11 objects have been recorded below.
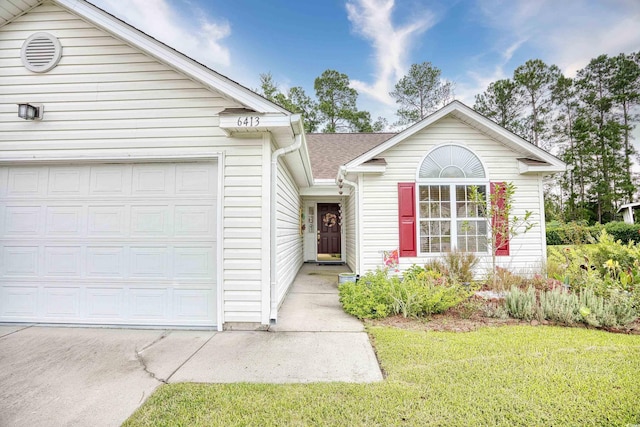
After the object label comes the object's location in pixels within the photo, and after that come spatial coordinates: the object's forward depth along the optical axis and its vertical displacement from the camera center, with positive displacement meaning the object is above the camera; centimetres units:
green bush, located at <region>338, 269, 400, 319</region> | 411 -111
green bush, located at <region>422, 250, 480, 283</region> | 560 -81
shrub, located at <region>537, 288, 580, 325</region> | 368 -112
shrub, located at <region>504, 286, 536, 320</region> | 390 -112
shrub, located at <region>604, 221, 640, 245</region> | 1413 -23
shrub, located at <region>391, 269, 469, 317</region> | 407 -107
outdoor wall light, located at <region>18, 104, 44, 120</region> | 357 +157
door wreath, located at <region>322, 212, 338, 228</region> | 1073 +31
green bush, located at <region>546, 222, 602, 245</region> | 554 -13
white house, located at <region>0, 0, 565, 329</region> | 369 +65
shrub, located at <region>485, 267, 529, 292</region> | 503 -102
